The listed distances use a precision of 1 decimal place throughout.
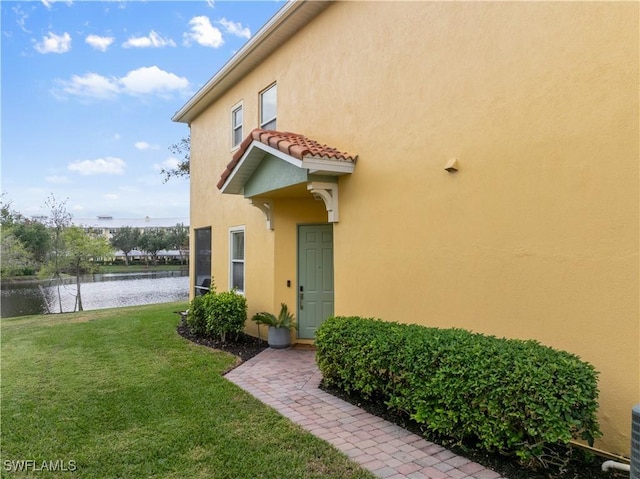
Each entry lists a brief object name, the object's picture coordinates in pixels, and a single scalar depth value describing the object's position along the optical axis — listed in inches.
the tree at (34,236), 1254.3
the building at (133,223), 2711.6
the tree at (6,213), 1192.8
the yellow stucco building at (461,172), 139.3
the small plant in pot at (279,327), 334.6
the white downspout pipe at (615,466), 126.3
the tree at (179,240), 2612.2
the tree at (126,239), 2541.8
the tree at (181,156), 910.4
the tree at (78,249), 842.8
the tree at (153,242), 2551.7
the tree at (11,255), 933.8
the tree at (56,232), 864.3
